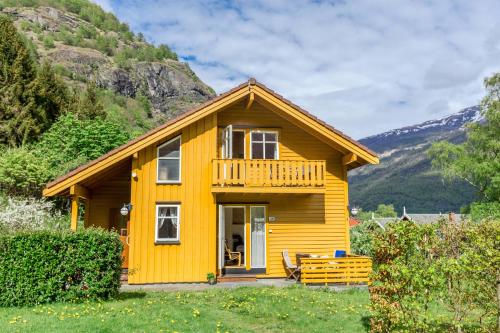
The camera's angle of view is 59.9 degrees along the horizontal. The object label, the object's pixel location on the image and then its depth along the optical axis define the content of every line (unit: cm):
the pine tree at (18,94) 3438
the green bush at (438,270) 667
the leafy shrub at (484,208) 3506
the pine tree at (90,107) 4319
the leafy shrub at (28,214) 1897
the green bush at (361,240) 2125
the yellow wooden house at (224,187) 1559
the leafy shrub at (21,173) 2328
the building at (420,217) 6428
